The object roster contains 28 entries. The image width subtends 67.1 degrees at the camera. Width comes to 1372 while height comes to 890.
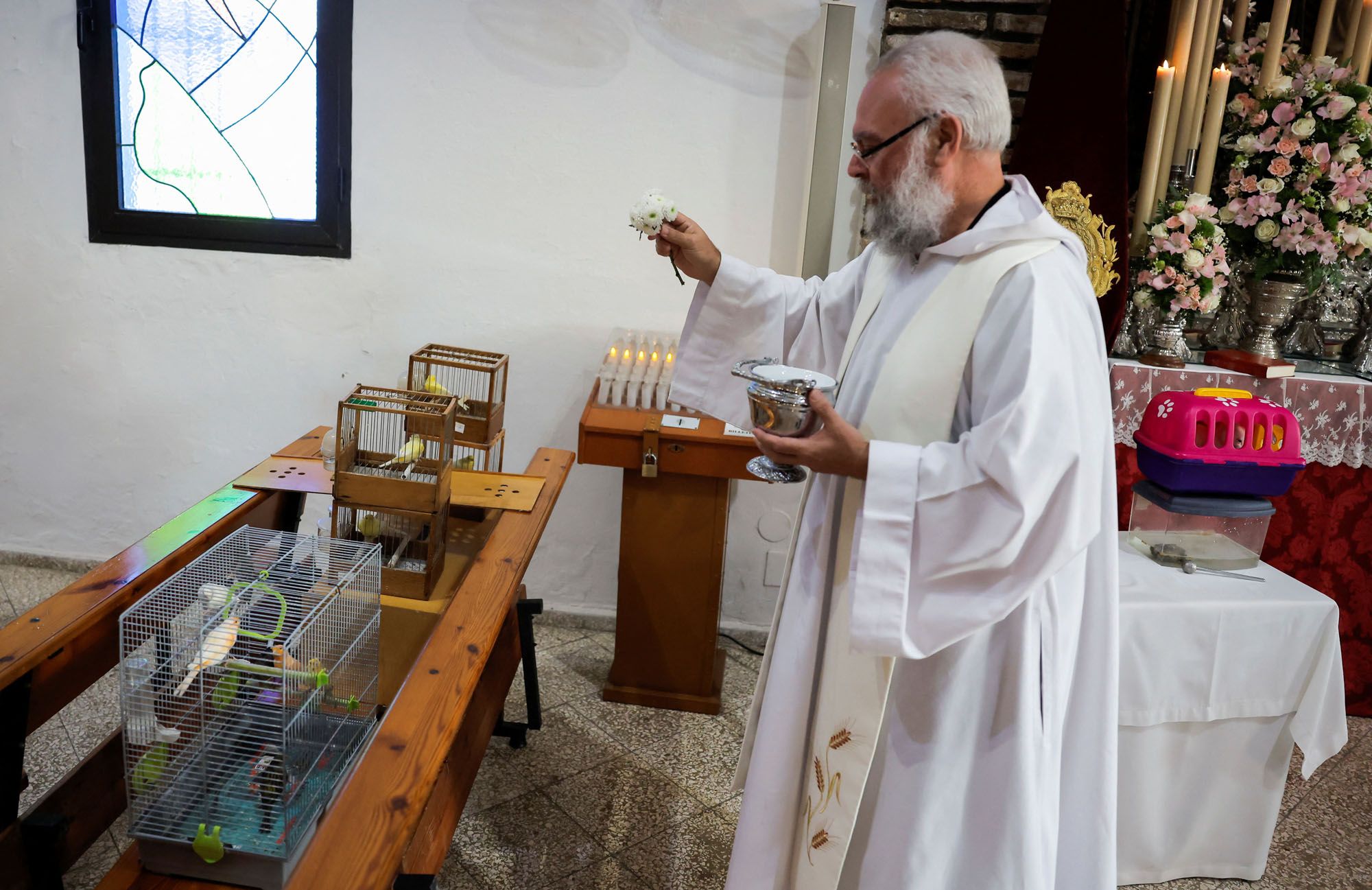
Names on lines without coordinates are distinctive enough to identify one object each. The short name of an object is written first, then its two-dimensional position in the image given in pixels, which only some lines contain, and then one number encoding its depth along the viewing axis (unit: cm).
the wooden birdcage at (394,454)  231
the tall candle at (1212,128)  352
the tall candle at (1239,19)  364
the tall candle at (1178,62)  346
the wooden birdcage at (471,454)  292
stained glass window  386
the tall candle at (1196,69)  349
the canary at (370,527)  243
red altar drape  375
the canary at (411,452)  250
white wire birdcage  157
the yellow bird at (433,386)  279
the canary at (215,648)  163
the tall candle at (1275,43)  352
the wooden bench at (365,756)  153
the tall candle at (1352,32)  362
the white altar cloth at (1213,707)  264
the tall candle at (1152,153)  348
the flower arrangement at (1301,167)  350
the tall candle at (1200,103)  352
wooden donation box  338
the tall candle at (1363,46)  357
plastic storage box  280
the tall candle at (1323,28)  358
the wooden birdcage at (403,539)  232
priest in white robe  170
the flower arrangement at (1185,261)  355
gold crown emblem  340
